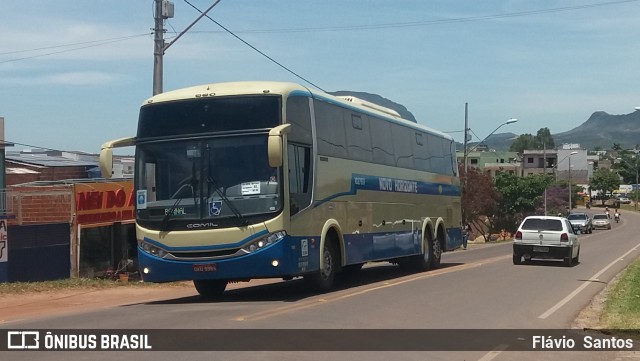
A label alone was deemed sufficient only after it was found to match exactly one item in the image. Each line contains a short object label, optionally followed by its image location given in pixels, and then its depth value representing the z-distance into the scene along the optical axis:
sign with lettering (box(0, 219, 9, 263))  20.14
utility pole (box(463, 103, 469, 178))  51.27
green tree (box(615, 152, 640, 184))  159.88
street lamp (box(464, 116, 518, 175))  50.19
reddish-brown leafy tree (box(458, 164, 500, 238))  56.50
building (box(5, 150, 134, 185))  40.22
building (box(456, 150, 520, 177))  125.03
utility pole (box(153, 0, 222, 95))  22.23
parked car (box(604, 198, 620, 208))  123.99
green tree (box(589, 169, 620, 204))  136.50
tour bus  14.63
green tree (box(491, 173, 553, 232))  64.62
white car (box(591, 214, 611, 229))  74.25
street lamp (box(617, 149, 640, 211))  126.31
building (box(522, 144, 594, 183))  147.68
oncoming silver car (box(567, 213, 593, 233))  62.41
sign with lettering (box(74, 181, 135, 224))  22.48
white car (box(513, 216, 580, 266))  26.66
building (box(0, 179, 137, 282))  21.14
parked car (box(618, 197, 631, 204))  142.00
